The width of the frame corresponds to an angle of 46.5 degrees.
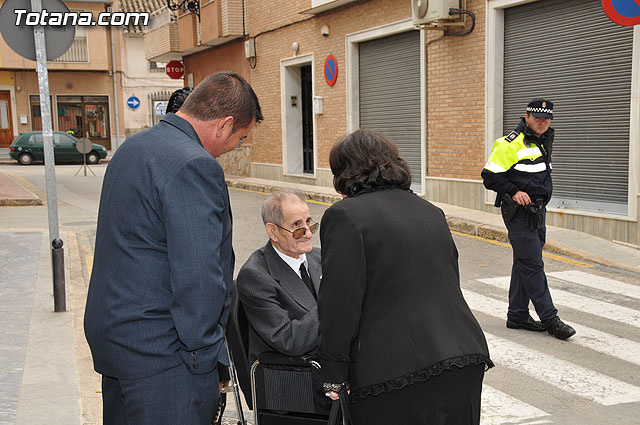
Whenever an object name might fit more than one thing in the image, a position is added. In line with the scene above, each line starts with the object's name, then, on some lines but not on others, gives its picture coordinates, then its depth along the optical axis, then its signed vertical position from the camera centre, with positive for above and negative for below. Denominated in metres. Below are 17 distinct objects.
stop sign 28.05 +2.07
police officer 6.25 -0.65
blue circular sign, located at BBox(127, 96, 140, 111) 34.44 +1.00
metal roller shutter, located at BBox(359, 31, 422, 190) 15.38 +0.67
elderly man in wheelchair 3.19 -0.86
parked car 31.09 -0.95
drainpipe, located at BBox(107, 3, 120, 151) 40.75 +2.30
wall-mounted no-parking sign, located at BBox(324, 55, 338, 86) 17.75 +1.23
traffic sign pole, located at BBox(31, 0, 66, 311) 6.59 -0.51
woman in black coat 2.56 -0.69
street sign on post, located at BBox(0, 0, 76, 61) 6.46 +0.83
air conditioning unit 12.77 +1.90
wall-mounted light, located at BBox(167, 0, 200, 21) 24.10 +3.81
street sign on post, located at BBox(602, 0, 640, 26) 7.85 +1.13
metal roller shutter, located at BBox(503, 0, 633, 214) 10.61 +0.48
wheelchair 3.23 -1.18
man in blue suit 2.42 -0.49
